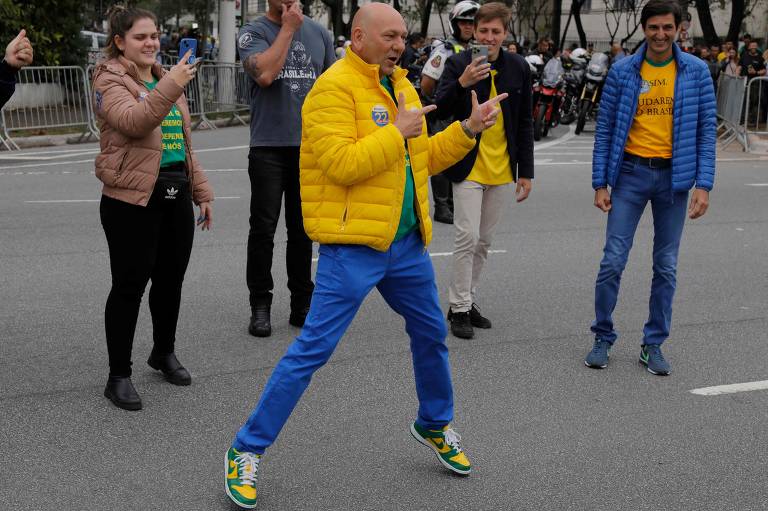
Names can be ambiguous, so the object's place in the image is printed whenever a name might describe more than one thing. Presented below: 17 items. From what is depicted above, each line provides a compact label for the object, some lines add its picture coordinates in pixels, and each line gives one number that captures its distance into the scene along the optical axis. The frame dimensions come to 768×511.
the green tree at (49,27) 18.66
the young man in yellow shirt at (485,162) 5.79
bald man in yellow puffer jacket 3.70
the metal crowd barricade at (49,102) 16.22
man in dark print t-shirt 5.77
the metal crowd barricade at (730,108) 17.44
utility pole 22.11
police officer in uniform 6.15
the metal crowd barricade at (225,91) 19.88
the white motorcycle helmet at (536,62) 19.75
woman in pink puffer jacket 4.36
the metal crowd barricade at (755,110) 17.03
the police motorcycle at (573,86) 21.14
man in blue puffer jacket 5.21
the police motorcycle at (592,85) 19.28
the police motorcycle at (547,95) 18.41
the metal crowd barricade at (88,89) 16.80
